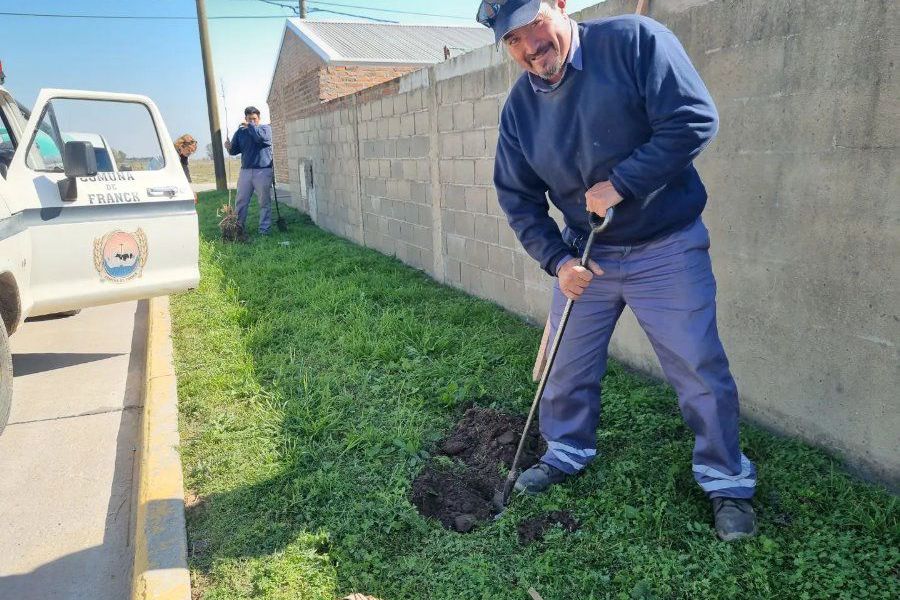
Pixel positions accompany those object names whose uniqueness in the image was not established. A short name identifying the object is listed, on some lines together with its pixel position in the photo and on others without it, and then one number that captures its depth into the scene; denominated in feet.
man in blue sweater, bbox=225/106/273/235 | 32.94
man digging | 7.19
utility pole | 61.93
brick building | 49.73
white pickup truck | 13.15
